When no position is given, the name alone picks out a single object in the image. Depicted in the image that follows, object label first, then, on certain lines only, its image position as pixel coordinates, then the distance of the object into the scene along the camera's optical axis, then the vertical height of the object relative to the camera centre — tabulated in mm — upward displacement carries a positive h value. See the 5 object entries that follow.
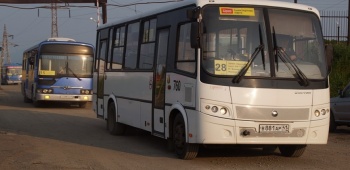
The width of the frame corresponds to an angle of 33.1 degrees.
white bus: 10086 -173
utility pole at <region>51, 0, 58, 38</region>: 69988 +5099
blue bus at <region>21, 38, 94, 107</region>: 25875 -267
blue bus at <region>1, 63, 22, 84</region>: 79938 -1138
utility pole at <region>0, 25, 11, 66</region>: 113938 +4243
